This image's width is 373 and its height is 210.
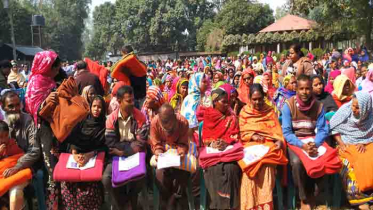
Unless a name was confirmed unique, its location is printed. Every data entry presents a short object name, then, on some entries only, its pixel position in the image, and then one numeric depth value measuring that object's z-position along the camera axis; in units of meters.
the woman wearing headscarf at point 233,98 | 5.28
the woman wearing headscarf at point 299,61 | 5.61
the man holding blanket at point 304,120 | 4.04
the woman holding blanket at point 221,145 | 3.89
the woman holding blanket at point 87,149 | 3.77
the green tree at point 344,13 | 20.27
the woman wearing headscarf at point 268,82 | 6.03
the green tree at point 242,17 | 41.28
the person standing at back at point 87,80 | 5.34
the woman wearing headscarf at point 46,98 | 3.91
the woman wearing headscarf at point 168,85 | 8.51
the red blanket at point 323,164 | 3.80
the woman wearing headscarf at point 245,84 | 5.82
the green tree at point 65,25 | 54.25
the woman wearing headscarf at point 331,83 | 6.24
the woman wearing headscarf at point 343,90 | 4.80
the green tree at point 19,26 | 37.78
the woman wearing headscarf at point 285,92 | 5.32
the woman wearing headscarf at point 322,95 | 4.63
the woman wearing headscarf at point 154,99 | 4.45
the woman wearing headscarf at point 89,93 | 4.62
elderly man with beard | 4.03
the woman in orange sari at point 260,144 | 3.85
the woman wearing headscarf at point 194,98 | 5.46
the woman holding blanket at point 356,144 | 3.82
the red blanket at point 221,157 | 3.94
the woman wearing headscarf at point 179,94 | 5.94
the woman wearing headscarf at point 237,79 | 7.65
